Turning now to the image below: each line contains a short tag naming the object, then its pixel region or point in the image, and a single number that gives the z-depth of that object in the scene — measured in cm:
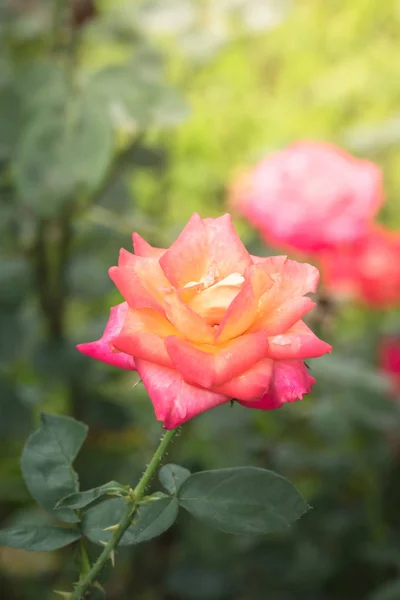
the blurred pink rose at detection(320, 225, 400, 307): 175
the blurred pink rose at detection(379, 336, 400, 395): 149
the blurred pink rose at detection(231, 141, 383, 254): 148
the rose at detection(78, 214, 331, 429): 66
